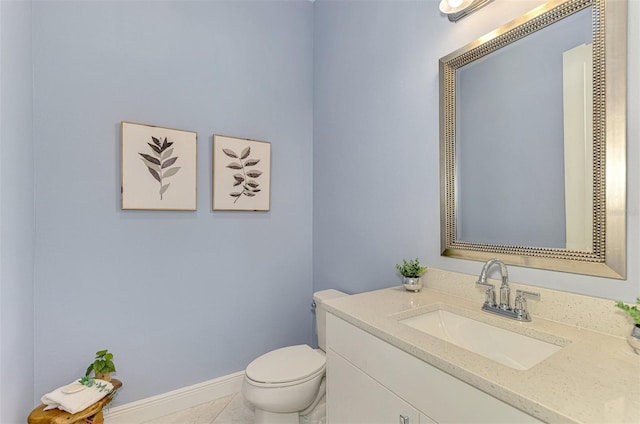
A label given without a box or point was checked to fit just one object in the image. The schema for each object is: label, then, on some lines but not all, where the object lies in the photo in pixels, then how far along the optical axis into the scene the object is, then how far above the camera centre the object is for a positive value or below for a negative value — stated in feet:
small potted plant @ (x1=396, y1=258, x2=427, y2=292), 4.47 -0.93
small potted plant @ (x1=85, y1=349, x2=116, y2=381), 4.96 -2.57
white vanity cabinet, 2.25 -1.64
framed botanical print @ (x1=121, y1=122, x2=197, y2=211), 5.44 +0.88
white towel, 4.35 -2.77
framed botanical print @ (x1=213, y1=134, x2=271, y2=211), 6.36 +0.88
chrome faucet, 3.31 -0.99
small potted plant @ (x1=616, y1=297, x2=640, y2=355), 2.45 -0.96
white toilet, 4.58 -2.69
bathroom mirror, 2.88 +0.84
